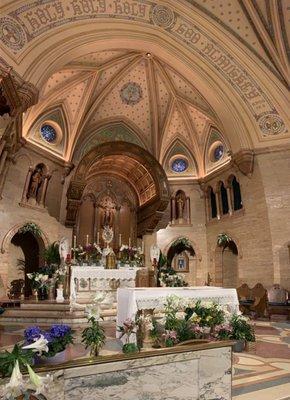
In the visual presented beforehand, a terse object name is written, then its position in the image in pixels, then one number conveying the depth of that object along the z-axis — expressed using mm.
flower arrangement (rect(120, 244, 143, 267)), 13876
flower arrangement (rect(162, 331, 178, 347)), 4859
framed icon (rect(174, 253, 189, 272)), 19422
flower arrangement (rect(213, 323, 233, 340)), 5930
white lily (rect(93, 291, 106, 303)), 4184
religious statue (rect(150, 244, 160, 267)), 13569
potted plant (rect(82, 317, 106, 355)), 4082
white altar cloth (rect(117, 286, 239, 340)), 6906
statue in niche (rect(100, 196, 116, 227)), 18911
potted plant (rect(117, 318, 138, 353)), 4138
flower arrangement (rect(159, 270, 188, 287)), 12672
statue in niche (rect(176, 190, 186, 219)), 19800
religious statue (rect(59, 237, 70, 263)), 12273
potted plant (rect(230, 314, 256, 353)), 6777
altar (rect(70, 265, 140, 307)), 11516
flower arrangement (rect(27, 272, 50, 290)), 11386
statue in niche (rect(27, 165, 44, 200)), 15719
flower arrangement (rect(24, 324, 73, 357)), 3328
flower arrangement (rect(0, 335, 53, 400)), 2070
